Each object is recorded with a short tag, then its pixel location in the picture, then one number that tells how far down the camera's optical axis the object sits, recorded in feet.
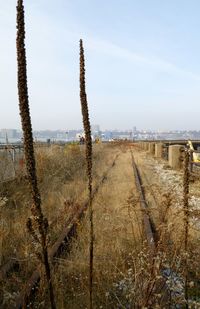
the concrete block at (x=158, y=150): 58.07
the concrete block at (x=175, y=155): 38.06
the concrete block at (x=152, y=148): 72.06
